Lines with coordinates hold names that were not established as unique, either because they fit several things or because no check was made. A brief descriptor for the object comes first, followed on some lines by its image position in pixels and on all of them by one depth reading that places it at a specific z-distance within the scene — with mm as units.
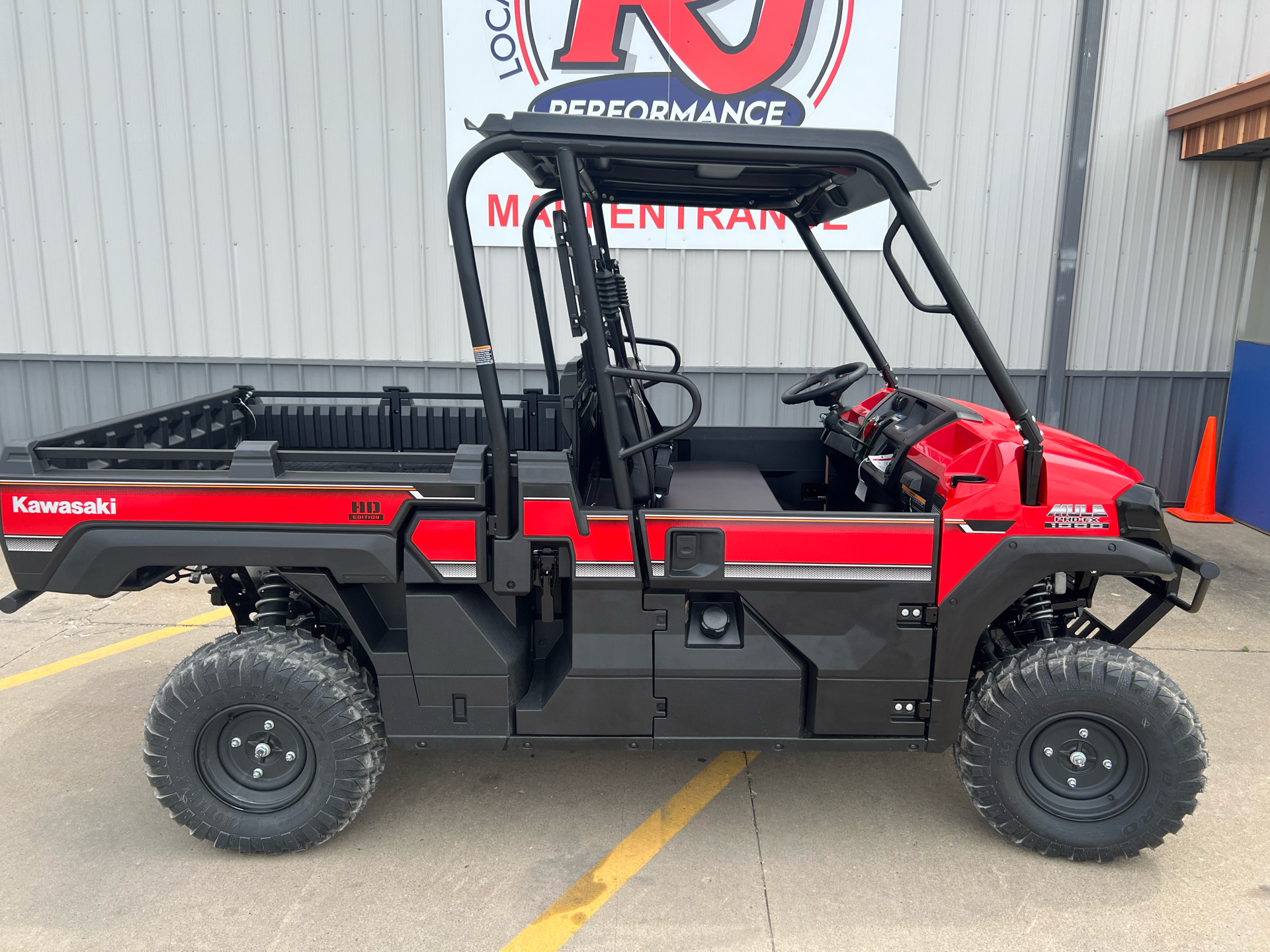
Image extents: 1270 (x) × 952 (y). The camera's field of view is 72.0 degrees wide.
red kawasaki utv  2607
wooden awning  5711
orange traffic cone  6848
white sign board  6180
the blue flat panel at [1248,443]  6547
